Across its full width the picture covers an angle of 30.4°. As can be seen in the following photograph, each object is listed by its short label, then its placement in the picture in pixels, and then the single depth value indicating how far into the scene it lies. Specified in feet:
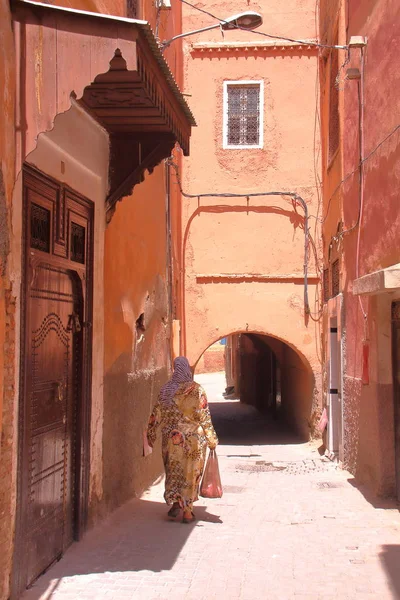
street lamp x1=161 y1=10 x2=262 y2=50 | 30.53
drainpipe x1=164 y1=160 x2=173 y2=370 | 35.50
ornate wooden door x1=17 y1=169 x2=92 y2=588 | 16.26
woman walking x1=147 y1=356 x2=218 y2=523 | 23.61
